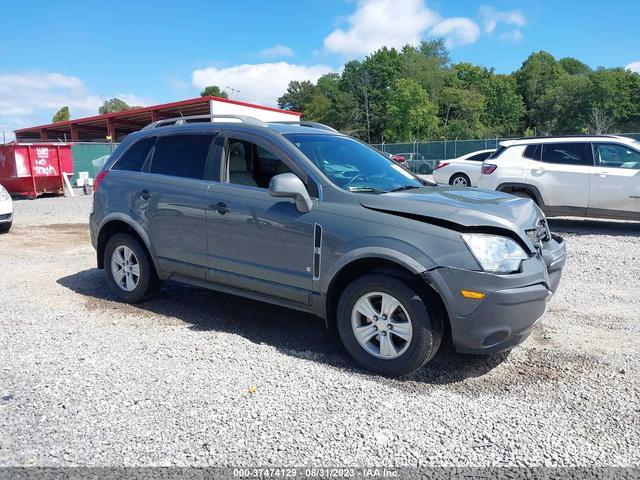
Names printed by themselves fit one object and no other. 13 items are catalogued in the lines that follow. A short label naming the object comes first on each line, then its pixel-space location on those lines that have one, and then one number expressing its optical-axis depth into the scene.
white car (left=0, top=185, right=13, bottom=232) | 10.28
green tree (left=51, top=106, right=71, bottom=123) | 108.31
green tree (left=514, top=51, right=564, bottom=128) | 90.56
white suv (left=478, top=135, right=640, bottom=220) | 9.04
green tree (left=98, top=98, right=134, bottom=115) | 122.50
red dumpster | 17.94
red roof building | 28.67
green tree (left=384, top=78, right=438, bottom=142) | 67.69
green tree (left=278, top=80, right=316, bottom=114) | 96.81
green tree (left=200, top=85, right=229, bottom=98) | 127.03
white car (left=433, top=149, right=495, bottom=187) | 14.95
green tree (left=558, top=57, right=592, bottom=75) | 106.19
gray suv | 3.37
